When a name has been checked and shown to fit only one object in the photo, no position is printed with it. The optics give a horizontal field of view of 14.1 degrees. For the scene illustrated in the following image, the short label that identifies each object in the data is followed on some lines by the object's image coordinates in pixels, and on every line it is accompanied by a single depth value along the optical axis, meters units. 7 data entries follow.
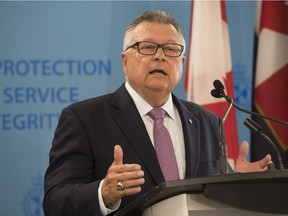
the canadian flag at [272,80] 8.00
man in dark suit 4.45
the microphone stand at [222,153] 3.99
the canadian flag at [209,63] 7.75
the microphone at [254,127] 4.27
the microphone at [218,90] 4.58
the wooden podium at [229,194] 3.15
